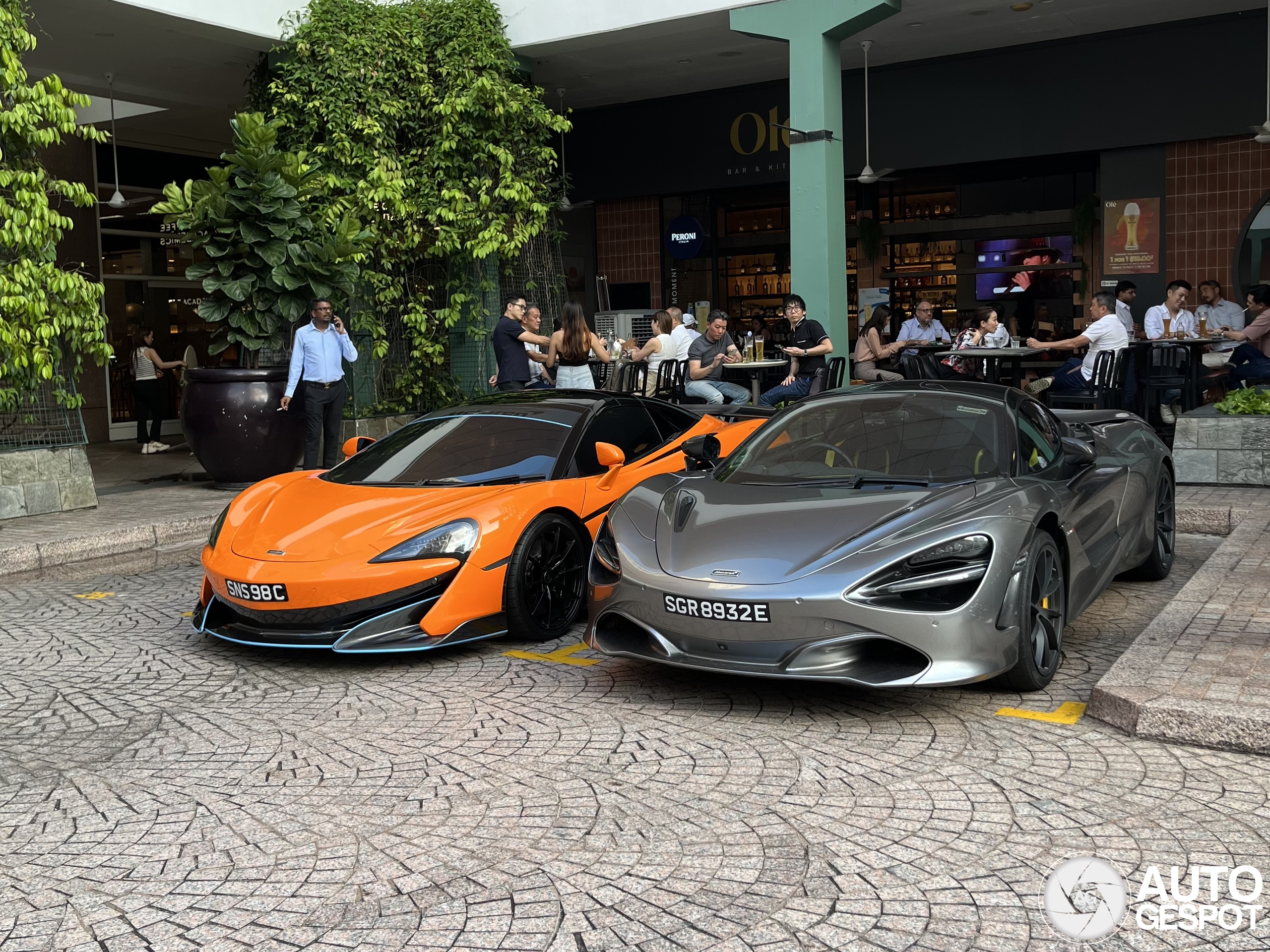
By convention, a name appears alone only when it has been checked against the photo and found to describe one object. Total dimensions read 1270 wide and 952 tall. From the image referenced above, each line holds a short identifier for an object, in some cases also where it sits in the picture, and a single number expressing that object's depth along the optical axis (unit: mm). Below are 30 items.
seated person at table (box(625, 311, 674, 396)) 14453
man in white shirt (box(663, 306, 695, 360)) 14953
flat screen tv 18594
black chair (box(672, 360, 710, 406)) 14078
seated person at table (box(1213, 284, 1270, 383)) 13830
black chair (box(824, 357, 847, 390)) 14008
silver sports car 4594
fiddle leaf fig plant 12227
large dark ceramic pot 11945
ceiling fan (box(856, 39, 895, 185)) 16859
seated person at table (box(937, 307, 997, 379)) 16203
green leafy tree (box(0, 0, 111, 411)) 10188
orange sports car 5668
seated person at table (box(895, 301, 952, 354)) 17531
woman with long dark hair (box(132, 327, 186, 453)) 17766
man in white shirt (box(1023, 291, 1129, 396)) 12828
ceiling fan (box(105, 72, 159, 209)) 17266
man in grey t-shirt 14062
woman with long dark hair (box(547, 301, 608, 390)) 12273
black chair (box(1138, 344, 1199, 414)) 13617
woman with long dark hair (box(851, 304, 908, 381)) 16625
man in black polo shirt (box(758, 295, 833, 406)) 13258
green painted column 14000
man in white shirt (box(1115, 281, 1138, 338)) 14141
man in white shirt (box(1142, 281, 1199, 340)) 14953
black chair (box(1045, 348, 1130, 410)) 12703
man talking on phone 11828
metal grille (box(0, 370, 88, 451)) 10617
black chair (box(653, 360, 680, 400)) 14211
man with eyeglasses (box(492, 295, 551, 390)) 13344
